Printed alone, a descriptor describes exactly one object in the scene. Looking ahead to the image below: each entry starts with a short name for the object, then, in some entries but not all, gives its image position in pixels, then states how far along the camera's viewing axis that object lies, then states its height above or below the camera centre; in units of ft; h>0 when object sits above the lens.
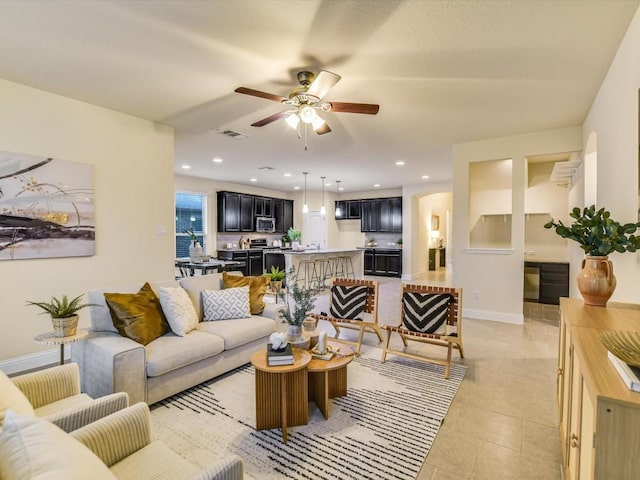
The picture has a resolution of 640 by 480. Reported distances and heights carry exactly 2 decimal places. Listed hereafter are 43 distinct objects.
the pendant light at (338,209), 35.47 +3.04
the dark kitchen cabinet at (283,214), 32.89 +2.32
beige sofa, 7.18 -2.98
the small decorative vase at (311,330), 8.41 -2.54
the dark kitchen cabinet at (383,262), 31.78 -2.58
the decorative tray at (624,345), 3.13 -1.15
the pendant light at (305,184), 24.36 +4.81
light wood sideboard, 2.67 -1.64
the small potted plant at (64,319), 7.37 -1.93
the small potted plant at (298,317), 7.84 -1.99
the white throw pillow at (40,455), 2.36 -1.72
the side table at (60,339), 7.16 -2.35
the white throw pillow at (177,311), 8.95 -2.13
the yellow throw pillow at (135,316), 8.09 -2.09
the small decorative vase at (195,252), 19.75 -0.99
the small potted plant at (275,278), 17.27 -2.57
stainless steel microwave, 30.53 +1.13
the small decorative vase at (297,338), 7.82 -2.50
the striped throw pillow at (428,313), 10.62 -2.54
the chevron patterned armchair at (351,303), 12.16 -2.57
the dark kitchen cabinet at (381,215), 31.94 +2.24
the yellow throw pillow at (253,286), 11.32 -1.78
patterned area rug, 6.06 -4.29
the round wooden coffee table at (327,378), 7.30 -3.58
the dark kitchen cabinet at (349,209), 34.60 +2.99
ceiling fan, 8.55 +3.78
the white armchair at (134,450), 3.93 -2.80
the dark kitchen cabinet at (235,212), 27.35 +2.12
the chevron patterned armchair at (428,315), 10.46 -2.61
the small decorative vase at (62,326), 7.36 -2.10
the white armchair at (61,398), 4.33 -2.56
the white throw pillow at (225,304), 10.49 -2.26
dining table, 19.04 -1.82
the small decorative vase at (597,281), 6.19 -0.86
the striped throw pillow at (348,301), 12.28 -2.51
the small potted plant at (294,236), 27.96 +0.03
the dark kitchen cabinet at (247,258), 27.27 -1.93
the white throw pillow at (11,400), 3.53 -1.89
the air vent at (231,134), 14.45 +4.78
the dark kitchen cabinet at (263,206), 30.32 +2.88
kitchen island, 22.96 -1.58
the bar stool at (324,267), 25.27 -2.44
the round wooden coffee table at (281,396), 6.89 -3.52
